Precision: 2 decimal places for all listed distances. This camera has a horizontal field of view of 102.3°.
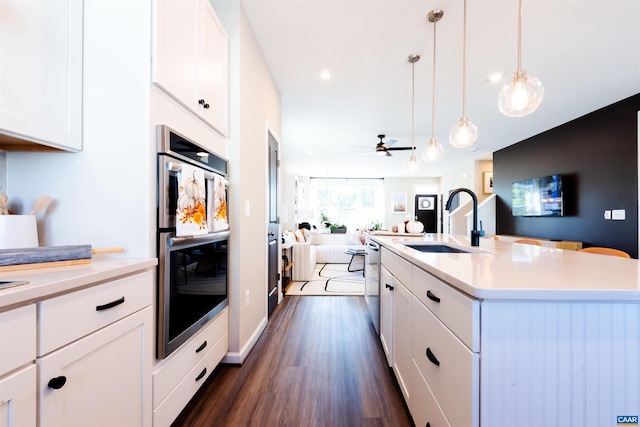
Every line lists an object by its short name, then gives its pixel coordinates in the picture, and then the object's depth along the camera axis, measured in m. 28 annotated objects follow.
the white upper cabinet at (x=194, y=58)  1.18
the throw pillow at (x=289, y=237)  4.38
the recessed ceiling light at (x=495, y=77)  2.73
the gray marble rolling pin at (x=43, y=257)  0.80
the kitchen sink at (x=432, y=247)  1.90
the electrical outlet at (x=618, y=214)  3.26
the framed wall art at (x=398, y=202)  9.52
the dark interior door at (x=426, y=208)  9.42
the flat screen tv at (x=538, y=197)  4.19
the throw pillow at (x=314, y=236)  5.70
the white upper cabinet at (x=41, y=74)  0.89
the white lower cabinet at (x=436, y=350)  0.71
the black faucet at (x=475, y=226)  1.66
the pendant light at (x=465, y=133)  2.21
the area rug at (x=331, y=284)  3.72
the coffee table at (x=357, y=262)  4.79
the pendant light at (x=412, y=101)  2.46
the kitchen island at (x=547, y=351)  0.66
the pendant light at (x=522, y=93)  1.62
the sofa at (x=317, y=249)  4.34
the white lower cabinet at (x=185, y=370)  1.12
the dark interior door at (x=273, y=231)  2.78
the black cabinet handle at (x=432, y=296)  0.95
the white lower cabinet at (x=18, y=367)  0.58
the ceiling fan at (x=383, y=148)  4.60
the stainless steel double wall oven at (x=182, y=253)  1.15
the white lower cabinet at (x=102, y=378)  0.69
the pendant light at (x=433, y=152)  2.85
